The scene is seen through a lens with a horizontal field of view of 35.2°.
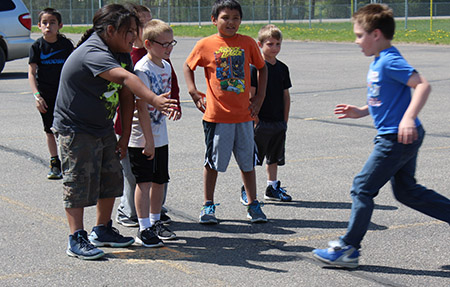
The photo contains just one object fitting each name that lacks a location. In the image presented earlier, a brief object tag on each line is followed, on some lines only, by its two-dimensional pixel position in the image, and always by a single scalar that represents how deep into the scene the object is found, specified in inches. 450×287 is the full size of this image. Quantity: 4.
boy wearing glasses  204.8
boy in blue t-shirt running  174.9
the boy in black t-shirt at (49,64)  291.0
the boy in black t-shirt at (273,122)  255.6
